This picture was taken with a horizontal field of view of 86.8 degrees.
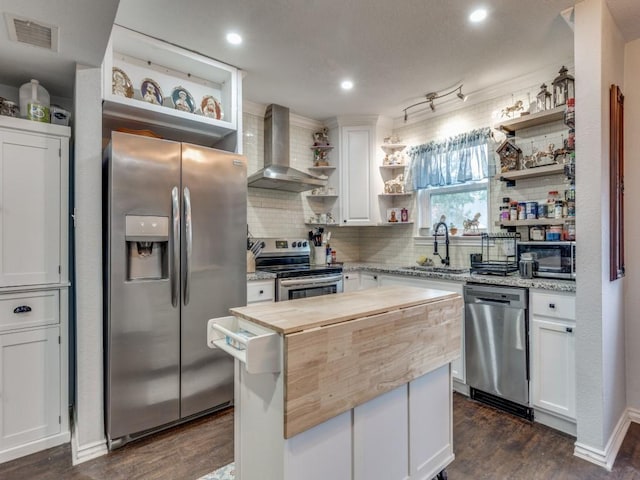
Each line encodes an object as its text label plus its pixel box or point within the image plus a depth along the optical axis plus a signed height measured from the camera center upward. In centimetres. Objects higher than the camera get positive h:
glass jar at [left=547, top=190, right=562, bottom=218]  278 +30
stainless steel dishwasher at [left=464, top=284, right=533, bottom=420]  245 -82
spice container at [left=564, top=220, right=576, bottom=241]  261 +6
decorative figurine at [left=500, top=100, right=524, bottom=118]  303 +117
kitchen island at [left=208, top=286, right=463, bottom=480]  122 -61
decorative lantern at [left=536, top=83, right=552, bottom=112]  279 +115
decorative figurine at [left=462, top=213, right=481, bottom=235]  349 +14
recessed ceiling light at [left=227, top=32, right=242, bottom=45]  238 +145
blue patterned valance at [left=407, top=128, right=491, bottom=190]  331 +83
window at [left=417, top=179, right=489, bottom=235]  349 +39
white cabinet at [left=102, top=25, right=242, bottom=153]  239 +117
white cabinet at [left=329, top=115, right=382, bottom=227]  403 +83
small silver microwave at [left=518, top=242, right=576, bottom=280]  247 -15
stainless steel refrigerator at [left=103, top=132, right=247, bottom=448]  210 -23
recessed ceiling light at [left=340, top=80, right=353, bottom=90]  317 +148
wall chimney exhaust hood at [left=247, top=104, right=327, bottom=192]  350 +95
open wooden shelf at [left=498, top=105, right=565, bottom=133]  269 +100
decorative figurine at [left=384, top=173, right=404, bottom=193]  402 +65
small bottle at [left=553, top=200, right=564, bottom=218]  272 +24
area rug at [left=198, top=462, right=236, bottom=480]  186 -131
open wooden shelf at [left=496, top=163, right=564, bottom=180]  269 +55
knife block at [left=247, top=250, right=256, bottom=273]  330 -22
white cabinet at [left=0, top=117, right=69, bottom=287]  202 +24
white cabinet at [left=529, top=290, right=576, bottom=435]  224 -81
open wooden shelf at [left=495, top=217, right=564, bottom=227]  269 +14
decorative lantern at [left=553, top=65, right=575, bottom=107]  263 +121
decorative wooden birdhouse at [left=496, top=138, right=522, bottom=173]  303 +76
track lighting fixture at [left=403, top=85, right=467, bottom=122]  331 +145
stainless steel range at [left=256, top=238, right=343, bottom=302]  314 -30
